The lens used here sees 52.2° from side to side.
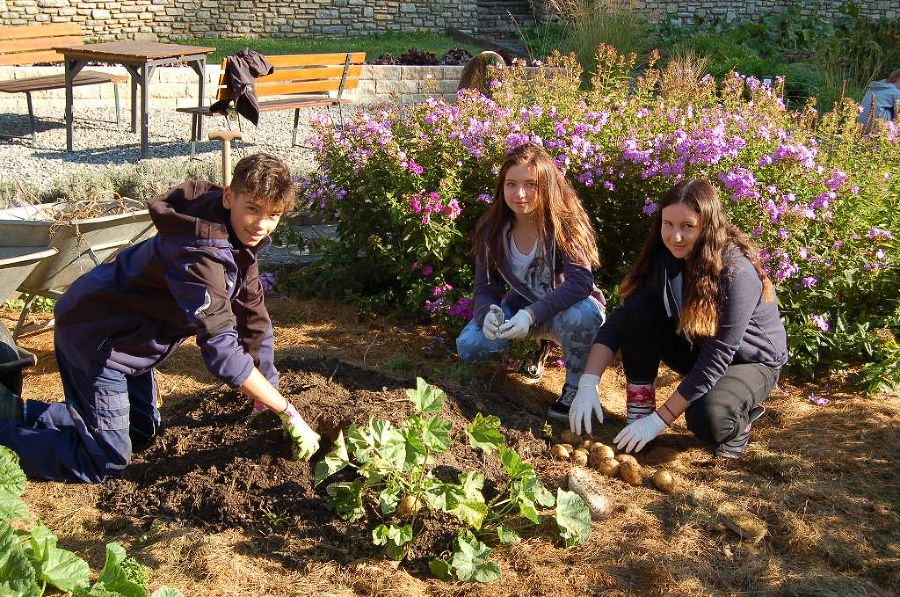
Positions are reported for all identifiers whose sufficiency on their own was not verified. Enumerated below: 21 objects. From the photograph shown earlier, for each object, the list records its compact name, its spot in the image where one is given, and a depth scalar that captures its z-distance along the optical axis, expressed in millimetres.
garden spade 5812
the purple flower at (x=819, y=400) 4129
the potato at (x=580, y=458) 3523
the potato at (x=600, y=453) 3518
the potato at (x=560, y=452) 3541
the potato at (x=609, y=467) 3451
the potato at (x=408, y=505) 2902
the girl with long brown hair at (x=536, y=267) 3939
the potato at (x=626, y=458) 3478
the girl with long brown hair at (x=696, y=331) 3471
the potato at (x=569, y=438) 3714
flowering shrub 4324
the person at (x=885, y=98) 8688
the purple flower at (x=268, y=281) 5520
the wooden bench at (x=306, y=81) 9938
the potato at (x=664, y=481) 3373
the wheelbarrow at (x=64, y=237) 4000
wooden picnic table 8680
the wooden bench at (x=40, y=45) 10492
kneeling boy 2895
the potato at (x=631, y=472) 3412
